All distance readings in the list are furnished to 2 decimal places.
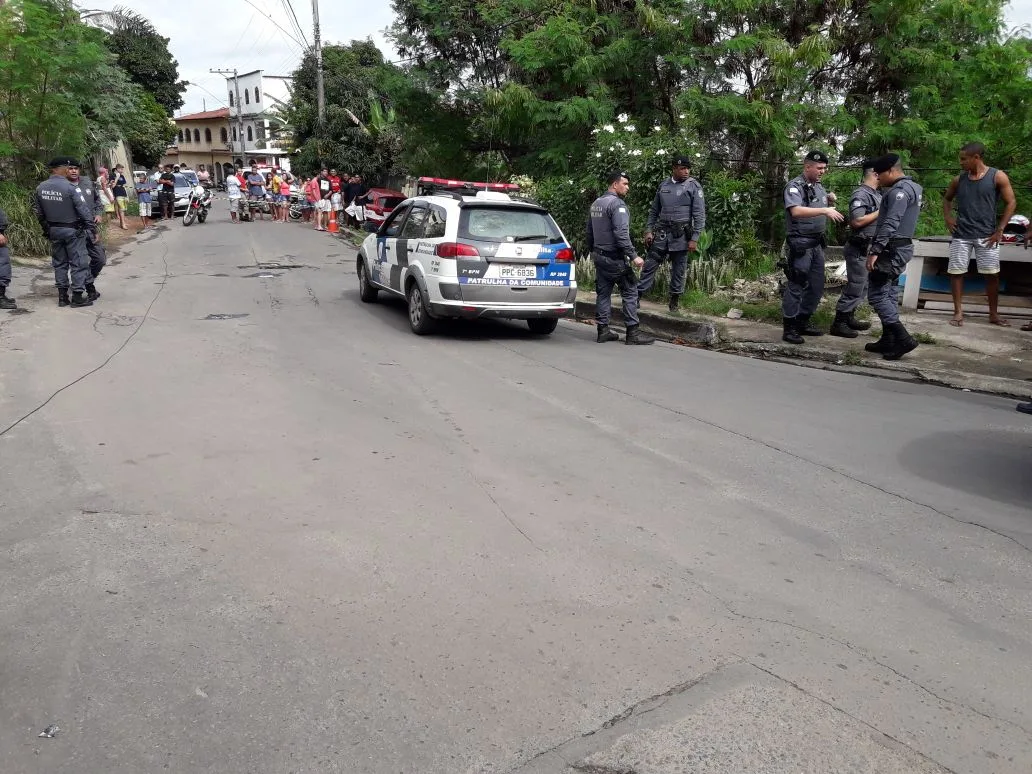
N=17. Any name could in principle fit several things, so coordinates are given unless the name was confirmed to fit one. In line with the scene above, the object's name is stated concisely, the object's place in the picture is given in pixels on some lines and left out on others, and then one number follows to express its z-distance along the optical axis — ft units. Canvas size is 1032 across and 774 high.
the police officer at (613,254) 31.63
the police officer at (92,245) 37.30
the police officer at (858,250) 30.01
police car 30.96
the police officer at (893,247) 27.30
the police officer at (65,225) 35.76
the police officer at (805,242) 30.09
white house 273.95
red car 89.25
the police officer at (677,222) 34.37
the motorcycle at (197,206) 87.66
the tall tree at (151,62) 182.85
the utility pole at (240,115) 271.53
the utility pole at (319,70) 113.39
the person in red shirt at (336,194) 89.66
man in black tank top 29.89
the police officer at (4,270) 35.24
